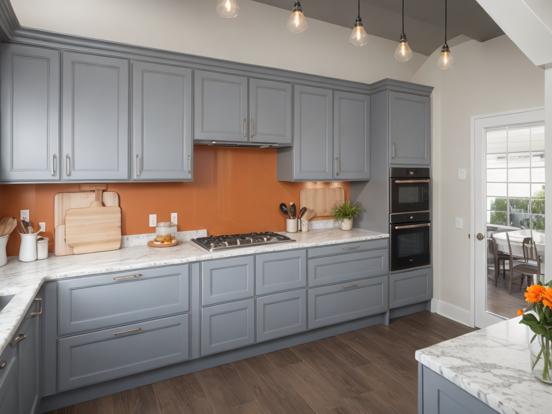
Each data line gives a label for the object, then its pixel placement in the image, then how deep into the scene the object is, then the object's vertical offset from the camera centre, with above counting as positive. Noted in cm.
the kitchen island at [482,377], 100 -51
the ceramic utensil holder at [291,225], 372 -16
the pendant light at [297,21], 188 +99
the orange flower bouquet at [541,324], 102 -33
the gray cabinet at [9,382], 143 -74
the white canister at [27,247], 248 -27
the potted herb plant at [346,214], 390 -5
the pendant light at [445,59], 251 +106
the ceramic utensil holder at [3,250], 237 -27
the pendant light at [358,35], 206 +101
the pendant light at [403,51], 226 +100
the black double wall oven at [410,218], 370 -9
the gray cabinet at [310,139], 344 +69
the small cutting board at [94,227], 273 -15
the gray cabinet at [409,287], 373 -84
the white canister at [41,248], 255 -28
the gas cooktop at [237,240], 289 -27
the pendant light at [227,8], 173 +98
